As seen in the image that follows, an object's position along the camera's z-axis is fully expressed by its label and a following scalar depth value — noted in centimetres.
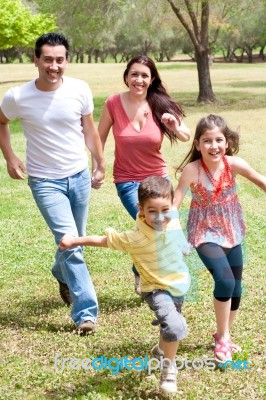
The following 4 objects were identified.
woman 1018
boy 734
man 939
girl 822
